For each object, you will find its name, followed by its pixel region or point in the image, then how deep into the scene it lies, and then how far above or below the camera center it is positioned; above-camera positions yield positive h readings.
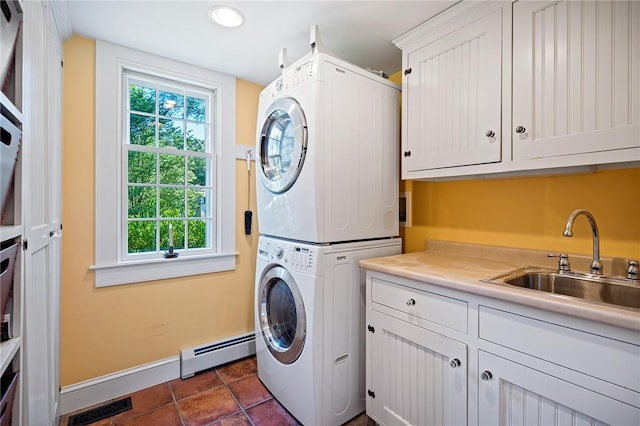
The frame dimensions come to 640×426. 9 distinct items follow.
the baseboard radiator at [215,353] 2.12 -1.10
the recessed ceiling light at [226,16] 1.57 +1.08
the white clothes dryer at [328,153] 1.54 +0.34
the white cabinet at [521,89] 1.06 +0.54
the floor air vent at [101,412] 1.68 -1.21
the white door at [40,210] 0.94 +0.00
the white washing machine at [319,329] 1.54 -0.67
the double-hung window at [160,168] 1.90 +0.32
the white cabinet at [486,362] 0.85 -0.55
